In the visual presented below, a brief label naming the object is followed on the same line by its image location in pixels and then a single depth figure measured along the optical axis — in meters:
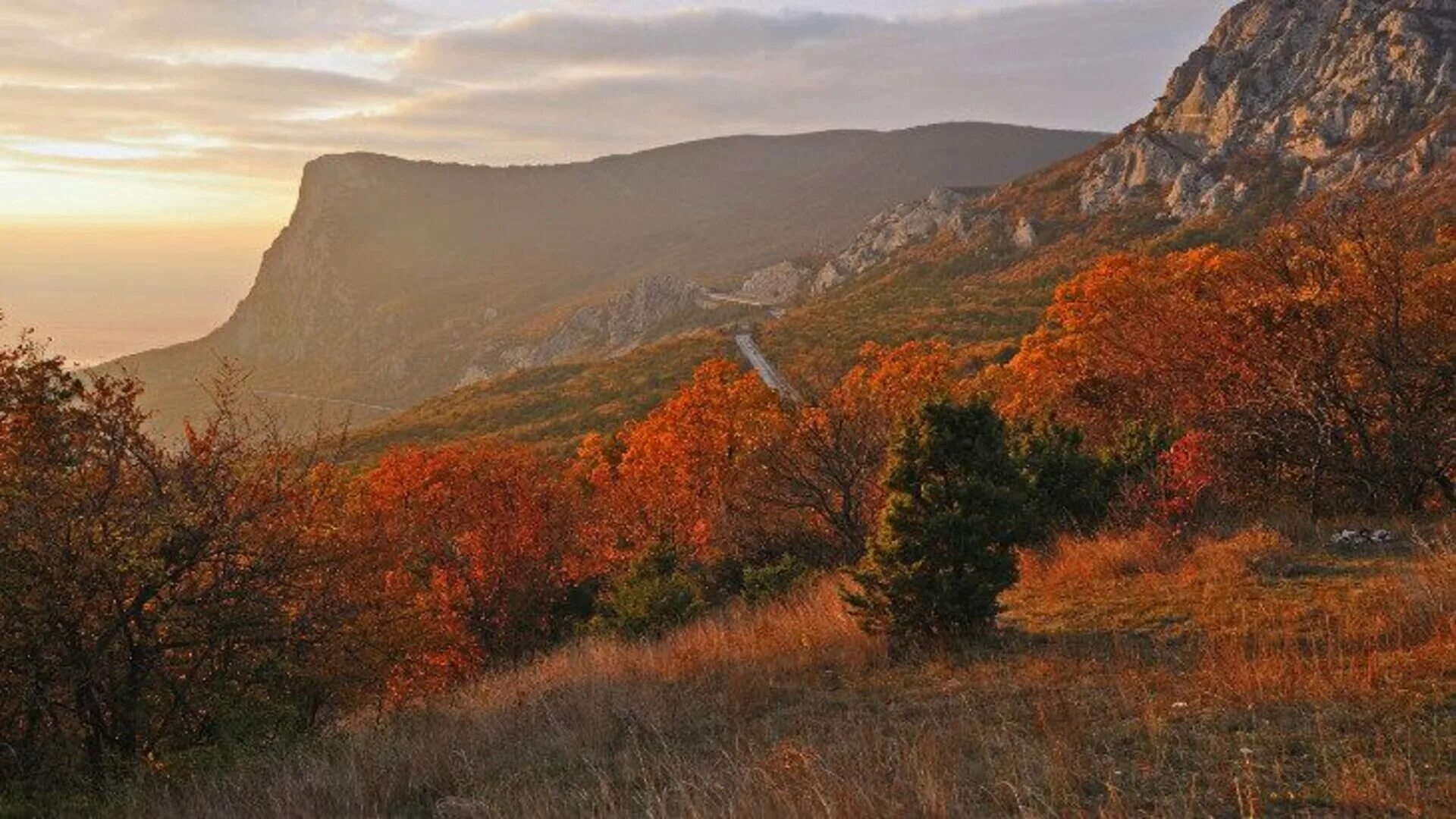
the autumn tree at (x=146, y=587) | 8.51
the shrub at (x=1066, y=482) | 15.84
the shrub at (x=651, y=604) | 17.77
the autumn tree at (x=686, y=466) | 31.61
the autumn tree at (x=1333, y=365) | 13.42
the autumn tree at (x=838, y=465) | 21.88
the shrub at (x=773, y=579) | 17.89
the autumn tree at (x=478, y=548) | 26.19
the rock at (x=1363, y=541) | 10.88
